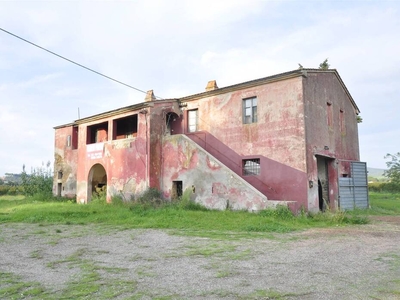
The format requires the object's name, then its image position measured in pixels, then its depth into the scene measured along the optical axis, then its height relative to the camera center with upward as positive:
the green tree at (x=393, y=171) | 35.41 +0.86
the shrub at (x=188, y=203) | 15.33 -0.98
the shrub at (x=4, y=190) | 37.46 -0.53
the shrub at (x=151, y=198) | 16.66 -0.77
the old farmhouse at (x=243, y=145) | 14.71 +1.92
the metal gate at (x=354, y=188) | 17.11 -0.46
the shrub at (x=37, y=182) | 29.52 +0.23
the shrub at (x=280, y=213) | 12.61 -1.22
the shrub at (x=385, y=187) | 35.87 -0.92
